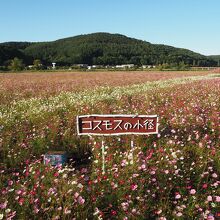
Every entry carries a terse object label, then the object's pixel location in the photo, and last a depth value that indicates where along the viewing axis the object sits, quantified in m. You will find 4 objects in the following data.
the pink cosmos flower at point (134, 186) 3.88
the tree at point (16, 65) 103.25
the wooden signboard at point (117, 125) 4.84
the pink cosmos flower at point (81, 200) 3.51
